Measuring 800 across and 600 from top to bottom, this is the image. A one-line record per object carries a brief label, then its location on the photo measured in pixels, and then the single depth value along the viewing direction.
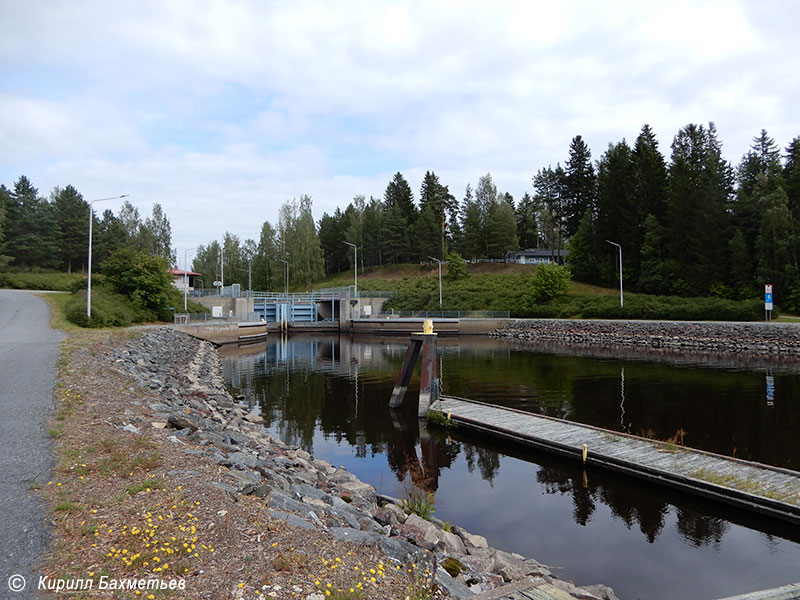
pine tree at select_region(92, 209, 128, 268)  74.88
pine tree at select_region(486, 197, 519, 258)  85.38
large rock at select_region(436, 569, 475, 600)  5.86
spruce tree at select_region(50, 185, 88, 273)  75.00
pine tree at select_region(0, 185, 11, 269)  54.84
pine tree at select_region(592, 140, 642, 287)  69.50
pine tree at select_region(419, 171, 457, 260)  100.88
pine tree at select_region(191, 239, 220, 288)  108.94
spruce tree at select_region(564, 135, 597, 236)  85.38
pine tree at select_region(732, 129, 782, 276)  59.47
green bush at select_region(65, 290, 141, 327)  35.06
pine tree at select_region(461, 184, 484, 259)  88.38
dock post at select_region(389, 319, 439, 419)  19.62
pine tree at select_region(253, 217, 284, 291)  90.88
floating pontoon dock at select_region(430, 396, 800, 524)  10.57
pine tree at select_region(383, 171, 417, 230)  105.00
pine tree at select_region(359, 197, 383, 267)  101.69
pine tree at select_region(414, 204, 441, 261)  91.12
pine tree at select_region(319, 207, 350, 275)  107.75
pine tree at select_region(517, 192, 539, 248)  104.38
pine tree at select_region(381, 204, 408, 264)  96.88
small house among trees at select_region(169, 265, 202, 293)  71.99
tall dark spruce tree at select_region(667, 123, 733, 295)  59.44
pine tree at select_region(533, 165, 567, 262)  91.38
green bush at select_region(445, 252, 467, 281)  82.50
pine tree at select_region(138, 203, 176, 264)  84.59
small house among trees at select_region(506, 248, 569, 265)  90.12
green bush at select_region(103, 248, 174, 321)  45.41
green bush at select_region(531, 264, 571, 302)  66.23
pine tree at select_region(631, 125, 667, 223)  69.94
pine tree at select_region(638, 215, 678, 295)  62.75
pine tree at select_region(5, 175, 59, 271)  70.25
